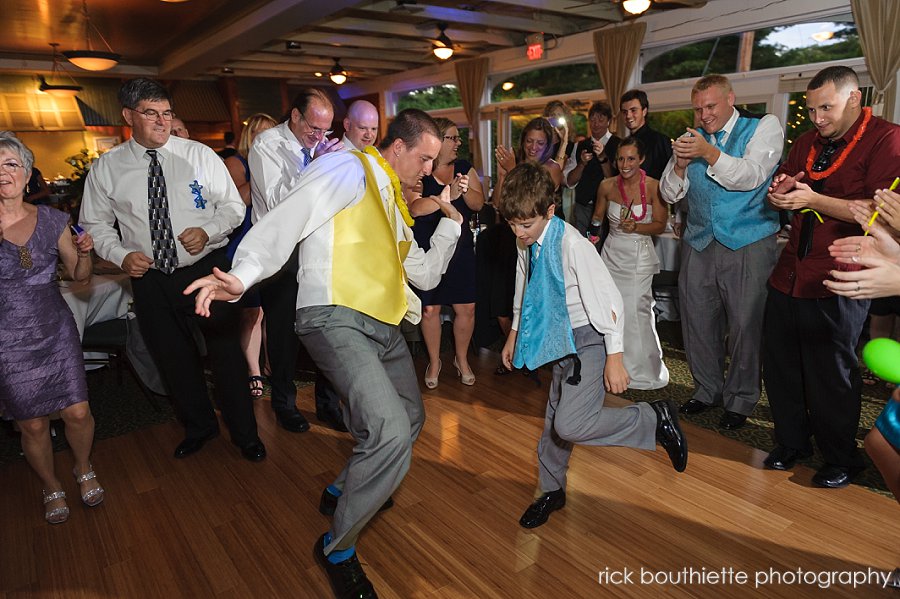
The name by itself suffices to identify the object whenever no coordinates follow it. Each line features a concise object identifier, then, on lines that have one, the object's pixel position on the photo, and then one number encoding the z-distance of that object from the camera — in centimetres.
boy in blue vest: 211
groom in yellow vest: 176
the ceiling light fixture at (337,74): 1002
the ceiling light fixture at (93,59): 631
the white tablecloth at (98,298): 342
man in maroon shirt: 222
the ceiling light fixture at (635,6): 580
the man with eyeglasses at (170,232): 259
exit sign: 802
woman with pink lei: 349
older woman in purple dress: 223
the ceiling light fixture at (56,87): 909
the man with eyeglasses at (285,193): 297
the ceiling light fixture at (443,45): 779
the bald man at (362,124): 289
